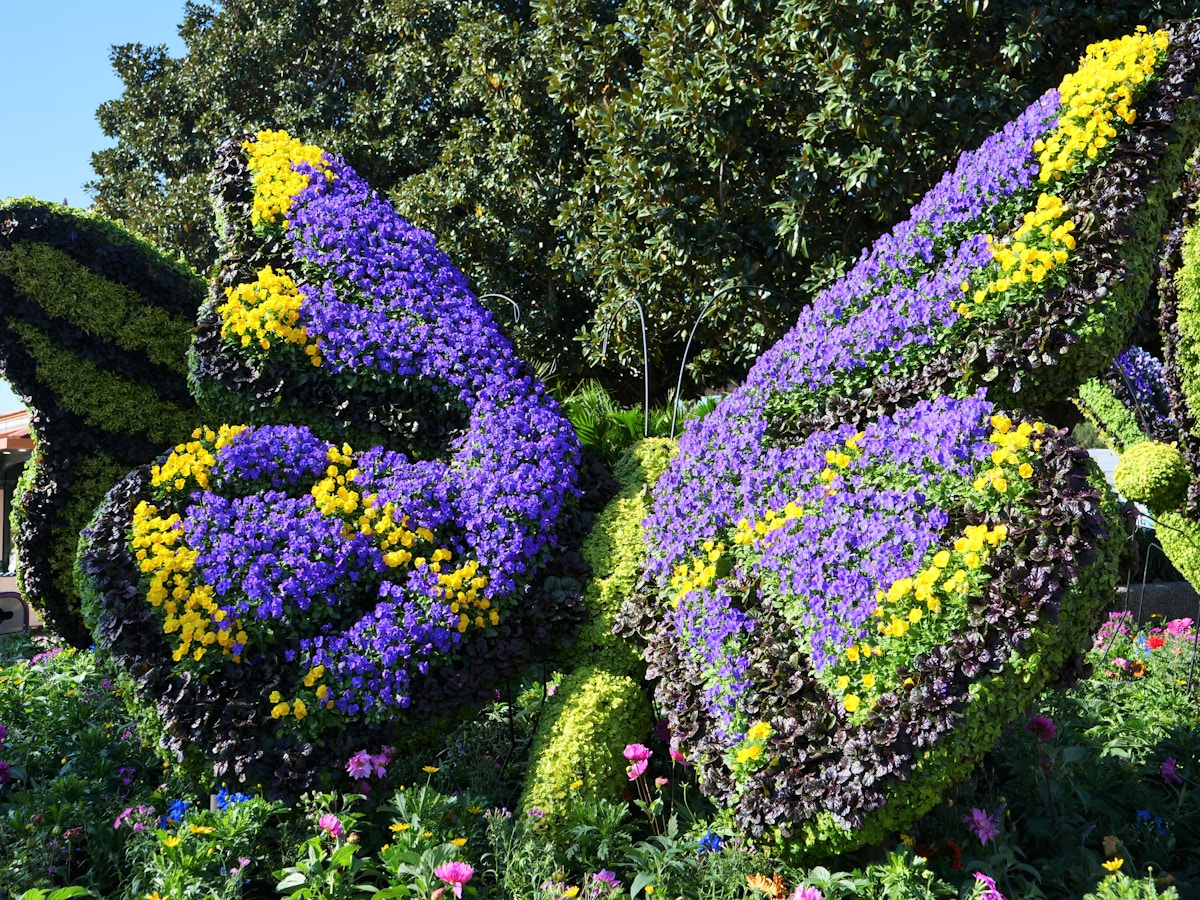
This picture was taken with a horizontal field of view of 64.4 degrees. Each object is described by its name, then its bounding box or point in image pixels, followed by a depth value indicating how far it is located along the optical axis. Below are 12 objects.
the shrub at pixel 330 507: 3.64
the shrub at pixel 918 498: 3.13
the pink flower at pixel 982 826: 3.57
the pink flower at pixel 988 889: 3.13
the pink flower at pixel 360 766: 3.59
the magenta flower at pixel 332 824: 3.28
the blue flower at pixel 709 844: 3.44
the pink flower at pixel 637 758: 3.68
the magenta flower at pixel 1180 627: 6.67
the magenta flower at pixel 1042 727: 4.15
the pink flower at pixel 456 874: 2.94
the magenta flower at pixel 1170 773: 4.39
